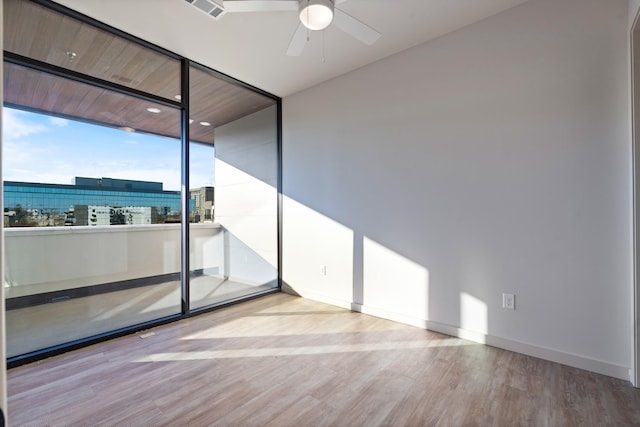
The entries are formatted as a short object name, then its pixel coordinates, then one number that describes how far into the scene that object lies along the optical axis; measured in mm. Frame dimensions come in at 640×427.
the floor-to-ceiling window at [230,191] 3600
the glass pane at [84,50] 2447
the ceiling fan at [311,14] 2062
